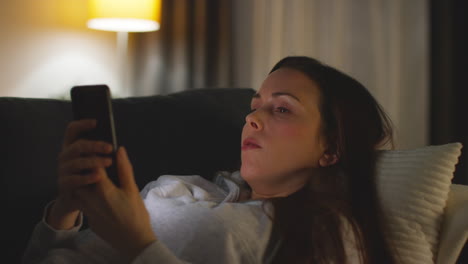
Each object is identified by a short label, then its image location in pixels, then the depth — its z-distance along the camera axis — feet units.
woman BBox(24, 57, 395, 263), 2.55
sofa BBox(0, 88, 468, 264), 3.39
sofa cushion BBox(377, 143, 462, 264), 3.37
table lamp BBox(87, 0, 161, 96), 8.00
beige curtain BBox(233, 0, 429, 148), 10.79
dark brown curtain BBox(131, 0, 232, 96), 9.79
